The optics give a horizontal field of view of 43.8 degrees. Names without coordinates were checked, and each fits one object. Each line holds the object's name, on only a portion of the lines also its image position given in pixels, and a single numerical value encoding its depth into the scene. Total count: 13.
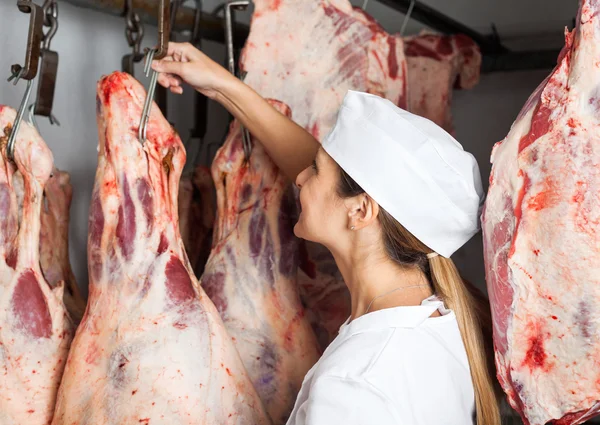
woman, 1.36
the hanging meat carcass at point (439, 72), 2.57
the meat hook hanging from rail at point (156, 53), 1.54
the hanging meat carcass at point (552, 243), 1.30
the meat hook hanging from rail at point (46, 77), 1.58
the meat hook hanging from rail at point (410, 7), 2.27
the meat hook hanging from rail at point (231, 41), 1.78
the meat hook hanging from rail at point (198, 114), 1.99
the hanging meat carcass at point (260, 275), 1.71
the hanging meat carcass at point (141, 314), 1.46
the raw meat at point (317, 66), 2.07
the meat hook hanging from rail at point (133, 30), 1.71
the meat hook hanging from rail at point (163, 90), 1.94
